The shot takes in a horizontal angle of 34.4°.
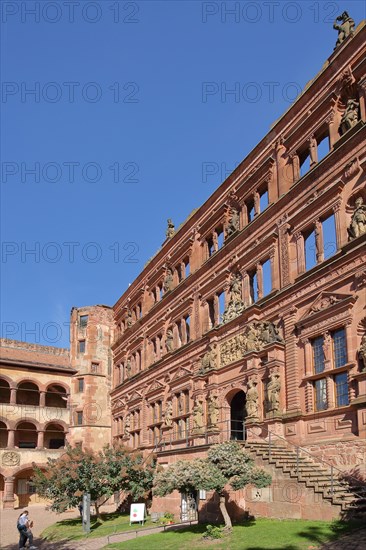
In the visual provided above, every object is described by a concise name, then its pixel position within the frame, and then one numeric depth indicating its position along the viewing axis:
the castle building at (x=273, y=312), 20.75
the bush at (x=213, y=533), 17.47
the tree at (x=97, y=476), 26.69
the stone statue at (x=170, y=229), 39.25
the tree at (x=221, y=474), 18.09
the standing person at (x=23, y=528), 21.62
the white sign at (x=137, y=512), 24.97
